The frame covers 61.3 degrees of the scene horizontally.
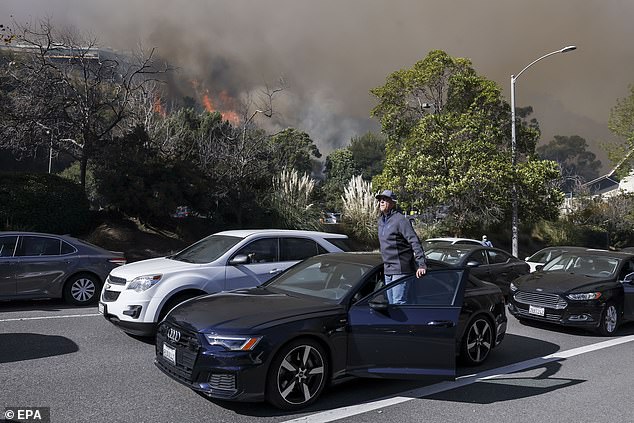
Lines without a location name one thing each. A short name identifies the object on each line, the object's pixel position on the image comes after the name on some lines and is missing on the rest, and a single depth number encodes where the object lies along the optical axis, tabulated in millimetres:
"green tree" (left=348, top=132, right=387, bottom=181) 87425
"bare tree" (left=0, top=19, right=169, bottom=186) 16953
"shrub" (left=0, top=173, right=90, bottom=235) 15172
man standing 5621
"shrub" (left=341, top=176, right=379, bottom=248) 20906
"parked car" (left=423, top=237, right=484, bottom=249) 15039
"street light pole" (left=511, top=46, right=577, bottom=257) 20548
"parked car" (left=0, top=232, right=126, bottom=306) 9094
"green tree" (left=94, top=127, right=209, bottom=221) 16422
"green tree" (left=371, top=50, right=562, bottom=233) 19797
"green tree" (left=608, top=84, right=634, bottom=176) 28941
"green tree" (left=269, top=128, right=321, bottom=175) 63331
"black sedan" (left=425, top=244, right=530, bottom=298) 10578
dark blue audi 4406
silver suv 6773
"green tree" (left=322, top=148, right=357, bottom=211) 73062
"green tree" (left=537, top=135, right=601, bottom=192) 127312
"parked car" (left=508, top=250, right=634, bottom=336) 8391
